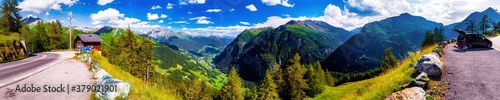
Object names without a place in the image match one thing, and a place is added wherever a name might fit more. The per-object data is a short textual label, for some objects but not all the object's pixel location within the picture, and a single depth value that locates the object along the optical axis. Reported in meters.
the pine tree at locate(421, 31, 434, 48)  68.54
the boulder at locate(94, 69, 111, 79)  16.30
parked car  28.50
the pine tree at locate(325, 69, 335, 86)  114.38
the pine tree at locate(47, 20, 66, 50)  85.61
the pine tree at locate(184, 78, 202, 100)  69.29
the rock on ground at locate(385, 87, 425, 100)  12.30
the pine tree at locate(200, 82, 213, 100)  76.59
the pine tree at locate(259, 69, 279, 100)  61.61
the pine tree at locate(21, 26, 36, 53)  90.67
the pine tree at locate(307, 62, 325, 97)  74.25
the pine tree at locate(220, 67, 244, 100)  69.69
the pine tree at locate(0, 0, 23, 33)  77.31
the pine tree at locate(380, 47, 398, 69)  76.72
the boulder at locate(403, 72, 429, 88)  13.99
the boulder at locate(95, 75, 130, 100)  10.76
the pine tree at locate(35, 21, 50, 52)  87.78
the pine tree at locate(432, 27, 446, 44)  84.19
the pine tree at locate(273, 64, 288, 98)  70.31
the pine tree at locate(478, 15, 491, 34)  99.42
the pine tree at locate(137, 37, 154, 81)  63.56
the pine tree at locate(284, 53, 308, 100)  66.50
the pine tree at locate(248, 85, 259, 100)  67.21
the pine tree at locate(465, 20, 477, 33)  97.19
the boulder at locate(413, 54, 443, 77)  16.17
